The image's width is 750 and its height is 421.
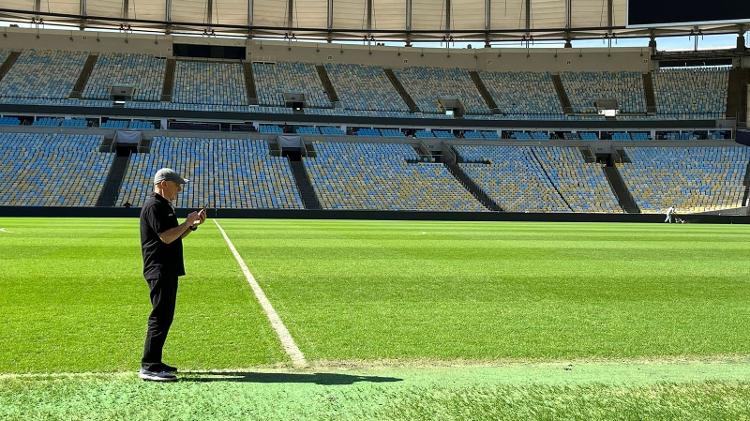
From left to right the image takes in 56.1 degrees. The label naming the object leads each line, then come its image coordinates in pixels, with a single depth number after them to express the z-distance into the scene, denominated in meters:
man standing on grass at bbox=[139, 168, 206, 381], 5.83
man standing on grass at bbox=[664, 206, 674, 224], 41.84
